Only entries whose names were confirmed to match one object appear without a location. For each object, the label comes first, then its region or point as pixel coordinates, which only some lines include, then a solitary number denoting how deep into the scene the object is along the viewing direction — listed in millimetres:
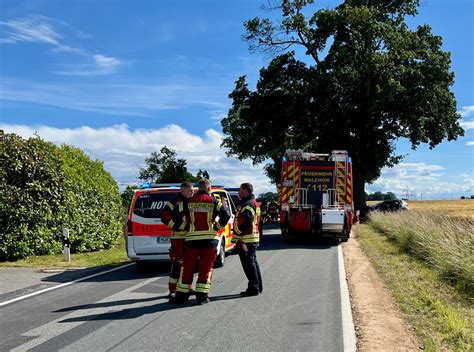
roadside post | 13422
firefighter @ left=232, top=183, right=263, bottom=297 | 8430
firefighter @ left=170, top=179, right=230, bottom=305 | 7812
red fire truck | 18109
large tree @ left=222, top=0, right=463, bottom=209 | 30812
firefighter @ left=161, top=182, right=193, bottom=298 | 8266
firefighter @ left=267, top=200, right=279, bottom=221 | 33531
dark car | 44469
